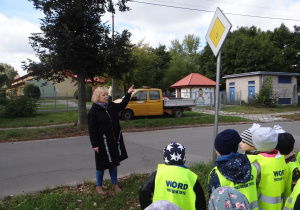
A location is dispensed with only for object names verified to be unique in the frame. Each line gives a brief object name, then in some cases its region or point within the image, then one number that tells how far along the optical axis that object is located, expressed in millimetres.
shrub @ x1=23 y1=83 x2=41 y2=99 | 33319
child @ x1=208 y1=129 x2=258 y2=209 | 2121
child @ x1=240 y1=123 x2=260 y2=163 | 2715
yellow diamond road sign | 3900
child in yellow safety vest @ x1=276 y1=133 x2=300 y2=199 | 2613
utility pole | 20172
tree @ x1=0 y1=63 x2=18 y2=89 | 64812
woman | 4164
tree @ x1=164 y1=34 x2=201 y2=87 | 42719
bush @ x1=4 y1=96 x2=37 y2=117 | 16891
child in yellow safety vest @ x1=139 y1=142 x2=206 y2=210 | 2164
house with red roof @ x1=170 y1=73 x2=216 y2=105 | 27594
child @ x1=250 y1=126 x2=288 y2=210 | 2400
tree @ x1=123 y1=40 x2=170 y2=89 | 30453
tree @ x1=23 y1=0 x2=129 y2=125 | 10719
